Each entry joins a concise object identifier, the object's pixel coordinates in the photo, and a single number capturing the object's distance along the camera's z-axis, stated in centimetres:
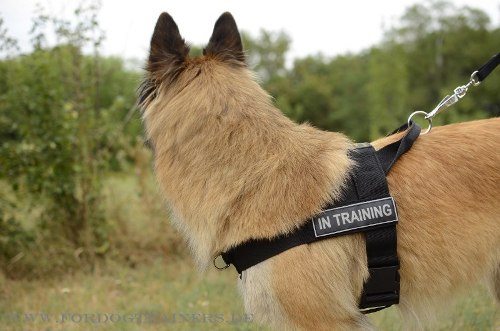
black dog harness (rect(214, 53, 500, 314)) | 246
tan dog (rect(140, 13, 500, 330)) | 247
